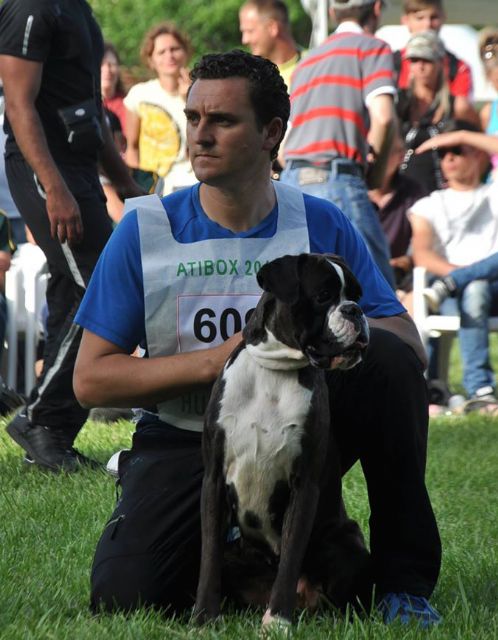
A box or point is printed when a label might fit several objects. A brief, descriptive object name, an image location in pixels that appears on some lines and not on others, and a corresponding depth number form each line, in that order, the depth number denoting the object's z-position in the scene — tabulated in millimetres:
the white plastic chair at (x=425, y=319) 18422
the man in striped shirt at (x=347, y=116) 15398
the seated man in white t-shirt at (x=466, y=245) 18203
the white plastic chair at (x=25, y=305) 17547
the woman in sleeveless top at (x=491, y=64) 19844
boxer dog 6707
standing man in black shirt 11500
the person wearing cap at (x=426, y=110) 19891
